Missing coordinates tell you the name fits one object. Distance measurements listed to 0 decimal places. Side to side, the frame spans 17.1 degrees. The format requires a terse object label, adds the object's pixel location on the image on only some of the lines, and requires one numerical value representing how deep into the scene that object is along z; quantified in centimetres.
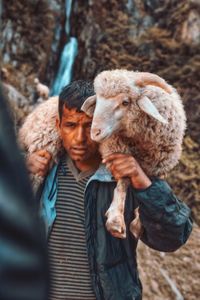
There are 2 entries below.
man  263
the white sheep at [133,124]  261
